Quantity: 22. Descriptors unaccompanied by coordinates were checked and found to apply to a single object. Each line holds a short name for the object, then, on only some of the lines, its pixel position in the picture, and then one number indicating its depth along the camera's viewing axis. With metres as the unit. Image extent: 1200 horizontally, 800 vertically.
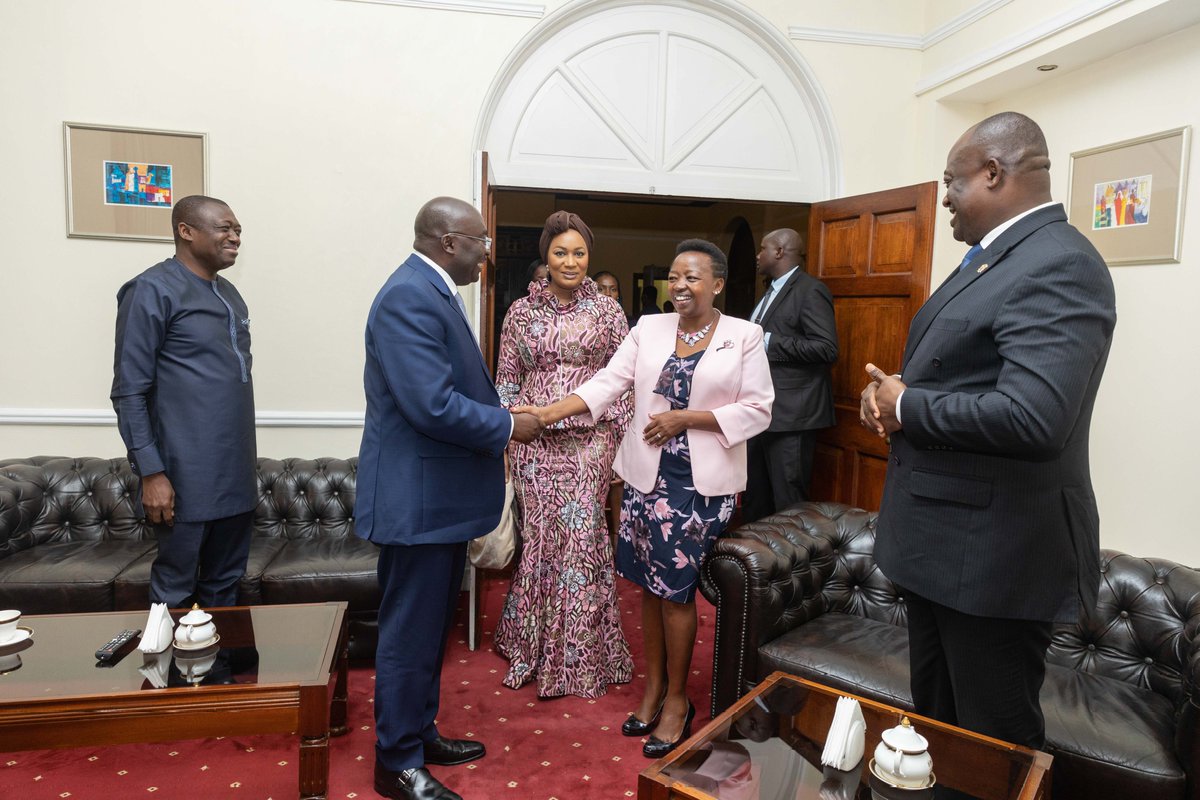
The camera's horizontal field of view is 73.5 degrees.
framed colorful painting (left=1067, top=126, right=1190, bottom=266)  3.55
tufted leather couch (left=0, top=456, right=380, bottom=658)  3.11
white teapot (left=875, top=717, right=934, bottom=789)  1.62
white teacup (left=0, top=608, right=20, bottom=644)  2.24
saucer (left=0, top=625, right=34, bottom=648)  2.23
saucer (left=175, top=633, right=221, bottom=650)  2.25
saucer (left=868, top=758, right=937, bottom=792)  1.64
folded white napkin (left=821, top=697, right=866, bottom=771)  1.73
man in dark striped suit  1.49
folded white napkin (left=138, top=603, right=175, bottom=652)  2.24
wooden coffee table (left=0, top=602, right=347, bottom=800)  1.96
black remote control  2.23
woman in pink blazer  2.62
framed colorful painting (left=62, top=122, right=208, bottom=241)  4.02
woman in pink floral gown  3.15
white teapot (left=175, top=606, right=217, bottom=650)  2.25
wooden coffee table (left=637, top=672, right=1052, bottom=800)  1.64
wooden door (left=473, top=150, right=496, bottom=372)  3.89
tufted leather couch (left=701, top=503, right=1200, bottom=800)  2.04
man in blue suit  2.13
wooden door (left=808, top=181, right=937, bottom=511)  4.12
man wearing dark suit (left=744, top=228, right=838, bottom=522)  4.29
